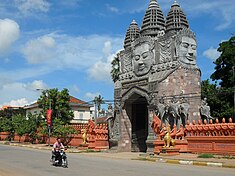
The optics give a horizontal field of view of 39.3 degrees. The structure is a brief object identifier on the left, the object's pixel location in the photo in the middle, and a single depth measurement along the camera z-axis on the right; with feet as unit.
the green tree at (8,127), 150.82
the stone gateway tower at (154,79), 72.38
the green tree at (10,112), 216.54
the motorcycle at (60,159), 47.39
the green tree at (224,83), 105.50
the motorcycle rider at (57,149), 48.73
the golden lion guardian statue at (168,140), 64.69
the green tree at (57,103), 125.80
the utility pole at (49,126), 105.60
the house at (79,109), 184.16
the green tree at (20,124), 128.77
